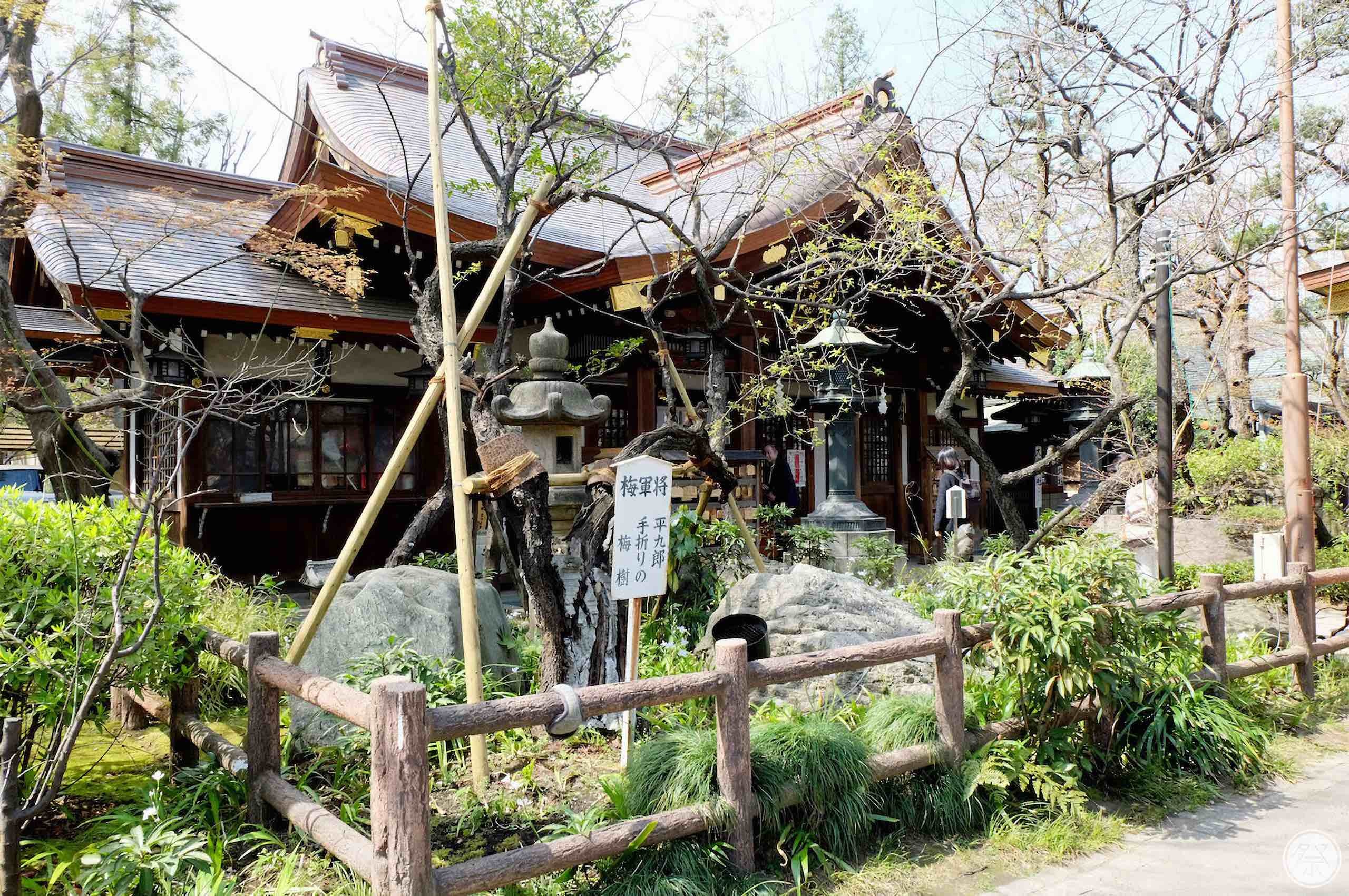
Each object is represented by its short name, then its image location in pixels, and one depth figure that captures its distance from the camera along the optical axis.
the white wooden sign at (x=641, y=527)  4.37
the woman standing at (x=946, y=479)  11.45
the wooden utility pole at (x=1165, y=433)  7.12
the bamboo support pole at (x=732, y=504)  6.68
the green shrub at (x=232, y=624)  5.87
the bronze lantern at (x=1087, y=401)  10.22
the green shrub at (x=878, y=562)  9.50
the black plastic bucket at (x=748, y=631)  5.65
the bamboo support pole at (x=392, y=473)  4.68
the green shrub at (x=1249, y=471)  9.92
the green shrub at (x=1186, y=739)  4.85
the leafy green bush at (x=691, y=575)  6.98
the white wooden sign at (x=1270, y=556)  6.97
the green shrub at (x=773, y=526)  9.87
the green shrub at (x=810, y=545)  9.80
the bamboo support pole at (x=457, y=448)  4.26
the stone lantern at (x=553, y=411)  6.76
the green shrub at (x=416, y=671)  4.79
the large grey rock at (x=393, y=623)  5.20
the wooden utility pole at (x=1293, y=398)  7.07
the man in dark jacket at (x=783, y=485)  13.60
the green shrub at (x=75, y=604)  3.66
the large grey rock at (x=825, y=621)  5.45
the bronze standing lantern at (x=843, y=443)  9.63
